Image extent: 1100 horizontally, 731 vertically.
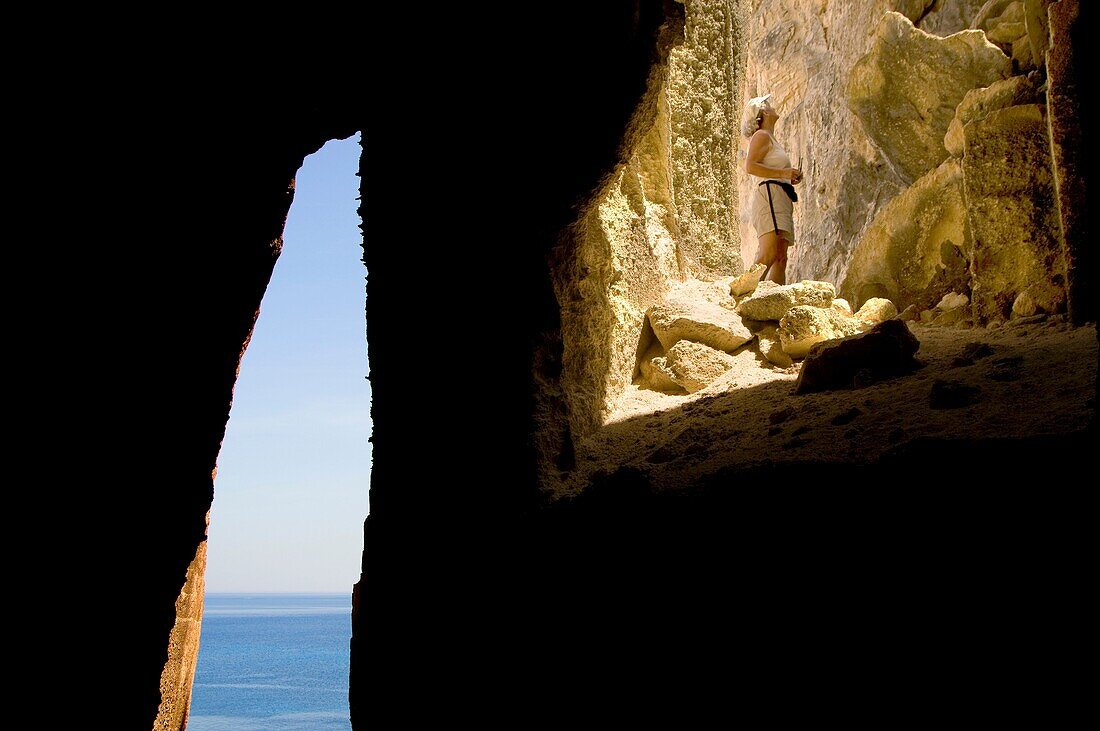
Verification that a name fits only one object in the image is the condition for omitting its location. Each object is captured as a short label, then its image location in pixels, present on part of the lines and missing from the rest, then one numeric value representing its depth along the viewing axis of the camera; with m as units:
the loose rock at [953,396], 2.96
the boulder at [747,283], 5.23
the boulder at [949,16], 6.98
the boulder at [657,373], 4.64
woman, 5.78
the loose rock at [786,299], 4.66
